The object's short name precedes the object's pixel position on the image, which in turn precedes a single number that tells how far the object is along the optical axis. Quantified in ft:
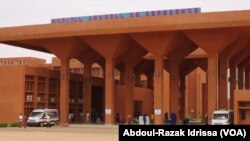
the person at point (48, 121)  133.06
